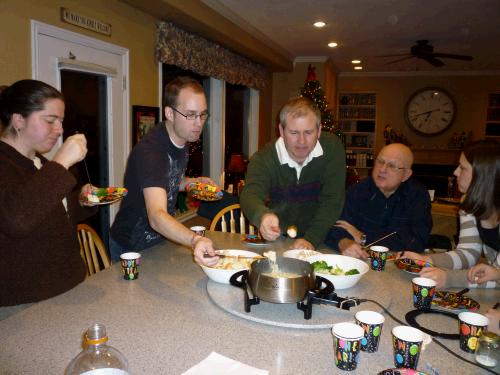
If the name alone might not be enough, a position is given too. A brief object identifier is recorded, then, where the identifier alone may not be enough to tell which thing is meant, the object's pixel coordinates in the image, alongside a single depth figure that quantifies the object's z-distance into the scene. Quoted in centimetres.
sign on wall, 267
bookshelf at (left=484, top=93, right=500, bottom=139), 835
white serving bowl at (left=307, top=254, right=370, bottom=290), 140
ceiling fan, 540
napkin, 98
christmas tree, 597
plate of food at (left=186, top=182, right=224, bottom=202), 197
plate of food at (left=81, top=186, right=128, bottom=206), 176
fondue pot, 118
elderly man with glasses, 232
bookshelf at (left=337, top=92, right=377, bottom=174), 899
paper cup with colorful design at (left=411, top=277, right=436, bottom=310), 132
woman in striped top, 172
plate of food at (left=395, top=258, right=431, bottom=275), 165
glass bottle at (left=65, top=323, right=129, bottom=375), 82
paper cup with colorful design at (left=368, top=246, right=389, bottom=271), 169
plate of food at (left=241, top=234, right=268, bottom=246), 201
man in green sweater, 204
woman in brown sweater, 127
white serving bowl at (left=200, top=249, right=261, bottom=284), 143
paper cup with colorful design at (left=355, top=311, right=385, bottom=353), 107
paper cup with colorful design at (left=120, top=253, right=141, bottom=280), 152
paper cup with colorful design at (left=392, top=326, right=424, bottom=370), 99
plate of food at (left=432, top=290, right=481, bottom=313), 134
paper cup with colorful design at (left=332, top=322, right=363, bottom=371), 99
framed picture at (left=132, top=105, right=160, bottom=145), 352
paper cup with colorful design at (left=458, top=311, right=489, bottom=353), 108
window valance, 374
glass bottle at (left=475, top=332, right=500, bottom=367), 102
